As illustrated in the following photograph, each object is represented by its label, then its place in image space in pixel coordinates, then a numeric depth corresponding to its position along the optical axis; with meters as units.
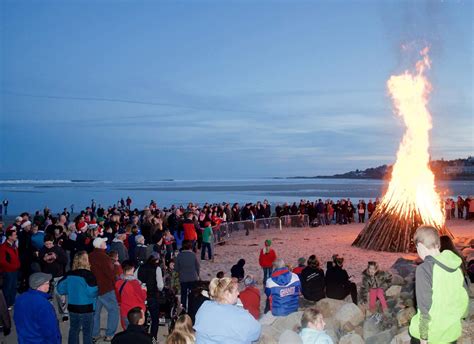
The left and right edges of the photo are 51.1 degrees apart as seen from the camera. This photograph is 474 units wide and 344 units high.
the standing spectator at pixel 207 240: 16.14
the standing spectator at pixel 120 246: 10.71
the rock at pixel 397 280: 10.30
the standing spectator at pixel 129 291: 7.29
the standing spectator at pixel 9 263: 9.33
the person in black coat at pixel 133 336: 5.05
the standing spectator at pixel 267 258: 11.68
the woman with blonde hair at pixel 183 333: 4.60
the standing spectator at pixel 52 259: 9.88
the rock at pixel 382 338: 7.39
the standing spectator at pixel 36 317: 5.72
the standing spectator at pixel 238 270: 9.04
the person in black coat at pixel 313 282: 8.98
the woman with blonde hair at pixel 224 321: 4.45
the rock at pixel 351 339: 7.28
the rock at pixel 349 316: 8.13
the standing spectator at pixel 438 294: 3.89
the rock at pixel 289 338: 5.27
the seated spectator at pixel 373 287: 9.05
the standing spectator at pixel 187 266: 9.39
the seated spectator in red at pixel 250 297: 7.69
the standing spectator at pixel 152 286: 7.96
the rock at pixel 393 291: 9.45
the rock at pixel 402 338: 6.82
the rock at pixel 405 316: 7.70
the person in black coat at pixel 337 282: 9.17
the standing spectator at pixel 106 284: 8.18
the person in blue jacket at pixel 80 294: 7.03
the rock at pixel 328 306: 8.55
